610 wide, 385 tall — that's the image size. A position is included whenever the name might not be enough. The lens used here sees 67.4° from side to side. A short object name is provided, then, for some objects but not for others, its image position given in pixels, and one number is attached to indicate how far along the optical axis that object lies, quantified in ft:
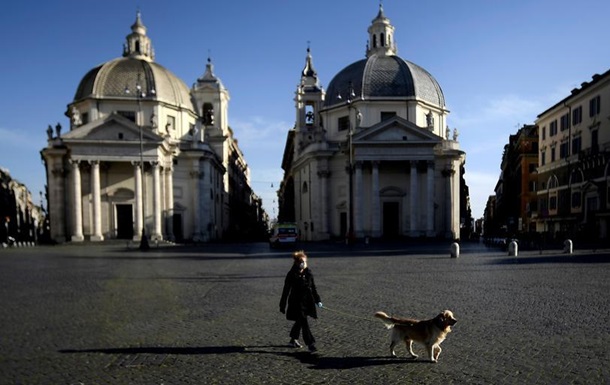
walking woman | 23.54
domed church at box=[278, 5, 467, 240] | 149.69
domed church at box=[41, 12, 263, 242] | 139.74
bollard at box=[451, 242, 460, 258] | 79.15
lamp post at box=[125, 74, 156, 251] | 112.57
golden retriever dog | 20.83
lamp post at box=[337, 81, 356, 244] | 120.20
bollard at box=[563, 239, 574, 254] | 85.73
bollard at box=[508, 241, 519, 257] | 81.51
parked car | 120.78
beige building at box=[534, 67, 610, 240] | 130.82
